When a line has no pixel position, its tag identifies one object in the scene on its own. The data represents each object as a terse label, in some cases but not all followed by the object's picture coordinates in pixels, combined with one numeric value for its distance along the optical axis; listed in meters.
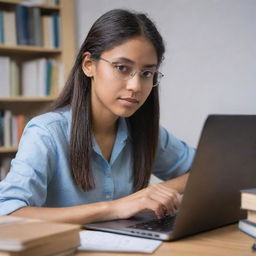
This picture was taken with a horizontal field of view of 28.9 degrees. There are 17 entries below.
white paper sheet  0.97
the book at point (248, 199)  0.99
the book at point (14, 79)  3.61
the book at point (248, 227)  1.01
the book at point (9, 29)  3.51
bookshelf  3.69
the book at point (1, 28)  3.48
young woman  1.24
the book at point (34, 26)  3.64
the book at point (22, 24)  3.57
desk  0.96
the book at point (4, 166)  3.58
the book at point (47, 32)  3.73
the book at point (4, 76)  3.52
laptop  1.01
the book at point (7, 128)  3.55
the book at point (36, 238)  0.81
